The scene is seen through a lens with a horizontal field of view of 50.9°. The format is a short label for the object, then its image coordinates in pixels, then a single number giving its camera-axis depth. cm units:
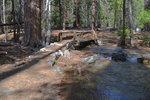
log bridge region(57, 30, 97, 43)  1145
